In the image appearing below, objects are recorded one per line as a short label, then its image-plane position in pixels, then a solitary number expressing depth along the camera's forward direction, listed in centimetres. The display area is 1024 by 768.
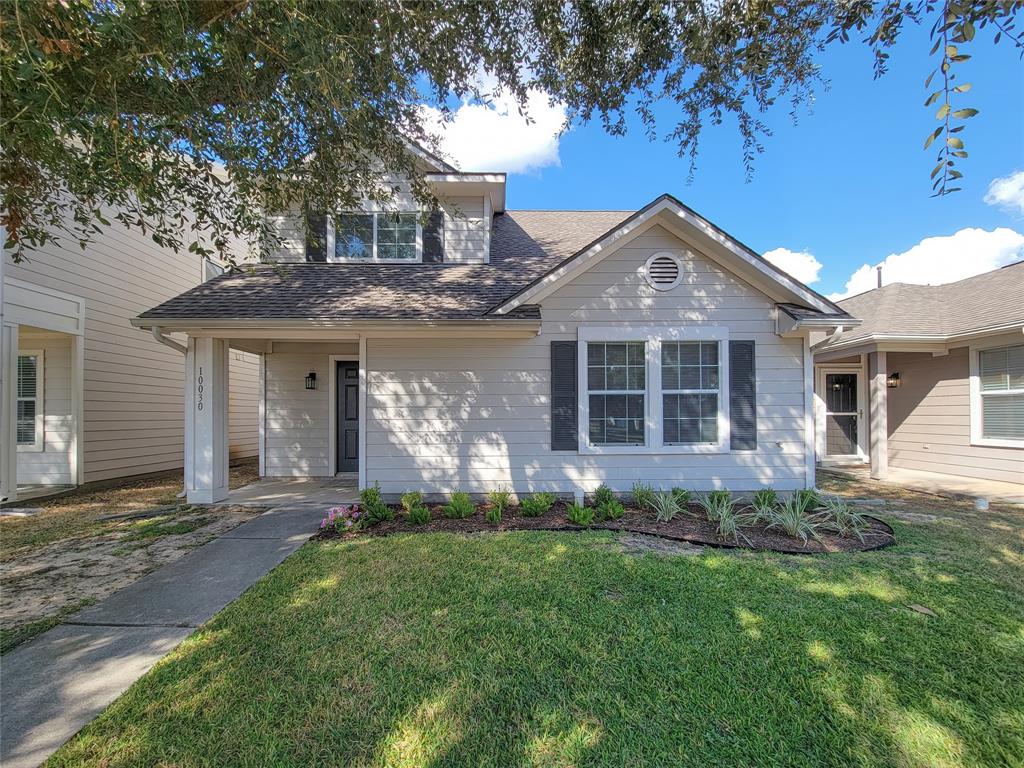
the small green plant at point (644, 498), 605
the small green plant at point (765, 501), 567
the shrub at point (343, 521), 528
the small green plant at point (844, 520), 504
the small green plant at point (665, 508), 556
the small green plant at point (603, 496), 605
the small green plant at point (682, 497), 605
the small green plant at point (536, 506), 580
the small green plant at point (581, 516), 539
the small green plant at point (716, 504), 536
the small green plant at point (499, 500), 588
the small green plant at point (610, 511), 562
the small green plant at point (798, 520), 495
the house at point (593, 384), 646
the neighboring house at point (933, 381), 785
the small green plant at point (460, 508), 575
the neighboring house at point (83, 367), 723
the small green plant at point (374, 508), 559
